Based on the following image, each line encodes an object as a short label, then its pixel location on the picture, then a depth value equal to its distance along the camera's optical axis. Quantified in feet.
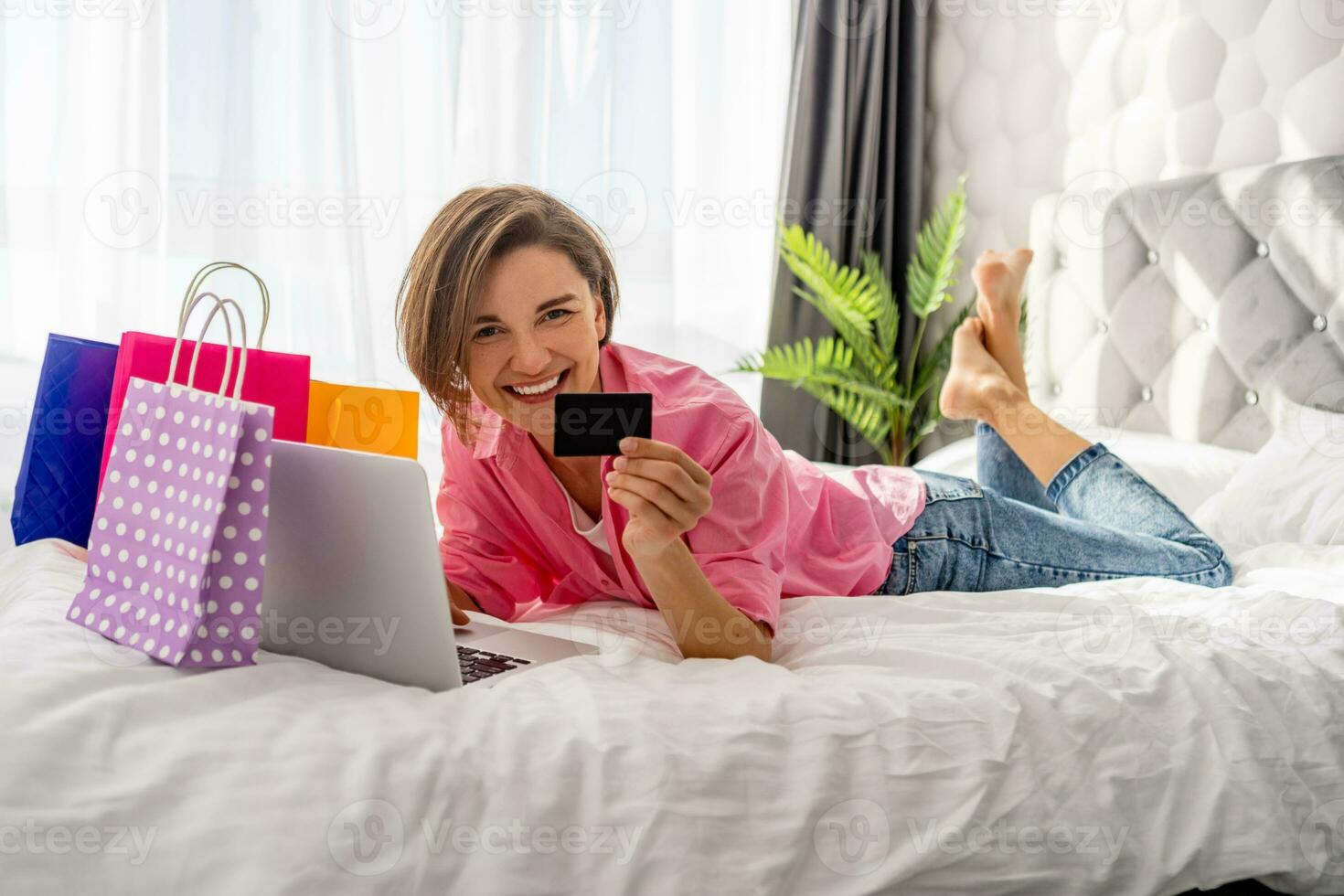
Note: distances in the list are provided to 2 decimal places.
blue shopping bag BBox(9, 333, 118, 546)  4.32
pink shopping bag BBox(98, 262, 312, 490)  4.10
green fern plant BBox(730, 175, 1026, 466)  9.89
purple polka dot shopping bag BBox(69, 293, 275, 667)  2.97
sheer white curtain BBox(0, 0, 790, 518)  7.68
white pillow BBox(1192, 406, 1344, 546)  5.60
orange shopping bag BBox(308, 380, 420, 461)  4.80
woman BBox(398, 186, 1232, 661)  3.84
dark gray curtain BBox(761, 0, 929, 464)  10.88
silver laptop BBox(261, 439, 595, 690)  3.06
